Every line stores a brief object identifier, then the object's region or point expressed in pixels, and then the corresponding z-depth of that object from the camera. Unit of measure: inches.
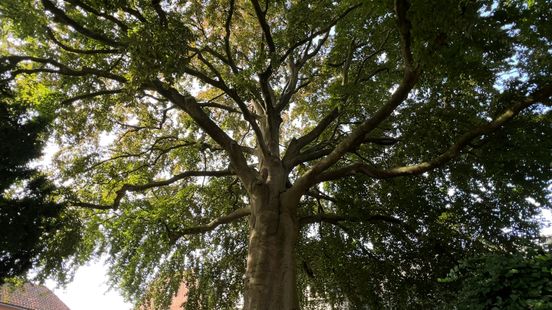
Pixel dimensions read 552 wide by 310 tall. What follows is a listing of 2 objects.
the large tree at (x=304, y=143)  231.6
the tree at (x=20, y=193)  217.5
